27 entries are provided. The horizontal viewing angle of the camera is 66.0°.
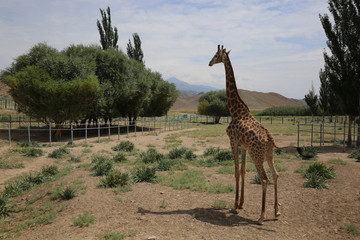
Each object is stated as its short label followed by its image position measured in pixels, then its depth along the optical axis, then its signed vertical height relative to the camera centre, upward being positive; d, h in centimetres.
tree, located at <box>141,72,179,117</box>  3872 +162
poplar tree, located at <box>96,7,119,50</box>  3616 +980
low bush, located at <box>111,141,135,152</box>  1736 -253
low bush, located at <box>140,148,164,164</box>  1296 -238
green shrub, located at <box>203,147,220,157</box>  1521 -244
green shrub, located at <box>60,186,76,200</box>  799 -253
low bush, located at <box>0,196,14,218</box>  777 -289
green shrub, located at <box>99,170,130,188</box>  891 -240
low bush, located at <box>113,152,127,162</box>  1324 -244
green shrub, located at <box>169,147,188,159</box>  1401 -235
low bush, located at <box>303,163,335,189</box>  878 -226
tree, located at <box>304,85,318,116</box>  4454 +152
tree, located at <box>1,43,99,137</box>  2112 +169
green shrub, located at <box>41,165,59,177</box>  1113 -264
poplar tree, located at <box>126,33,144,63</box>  4284 +901
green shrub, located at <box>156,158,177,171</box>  1141 -241
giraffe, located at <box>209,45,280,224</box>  644 -64
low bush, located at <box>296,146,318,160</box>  1384 -223
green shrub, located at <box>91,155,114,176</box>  1043 -236
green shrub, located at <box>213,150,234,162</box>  1342 -235
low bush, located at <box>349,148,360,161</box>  1399 -237
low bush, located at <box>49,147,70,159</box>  1508 -260
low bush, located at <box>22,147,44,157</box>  1502 -253
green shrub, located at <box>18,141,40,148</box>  1747 -245
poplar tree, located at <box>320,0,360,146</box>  2034 +417
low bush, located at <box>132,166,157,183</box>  966 -240
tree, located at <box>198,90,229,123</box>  5262 +60
